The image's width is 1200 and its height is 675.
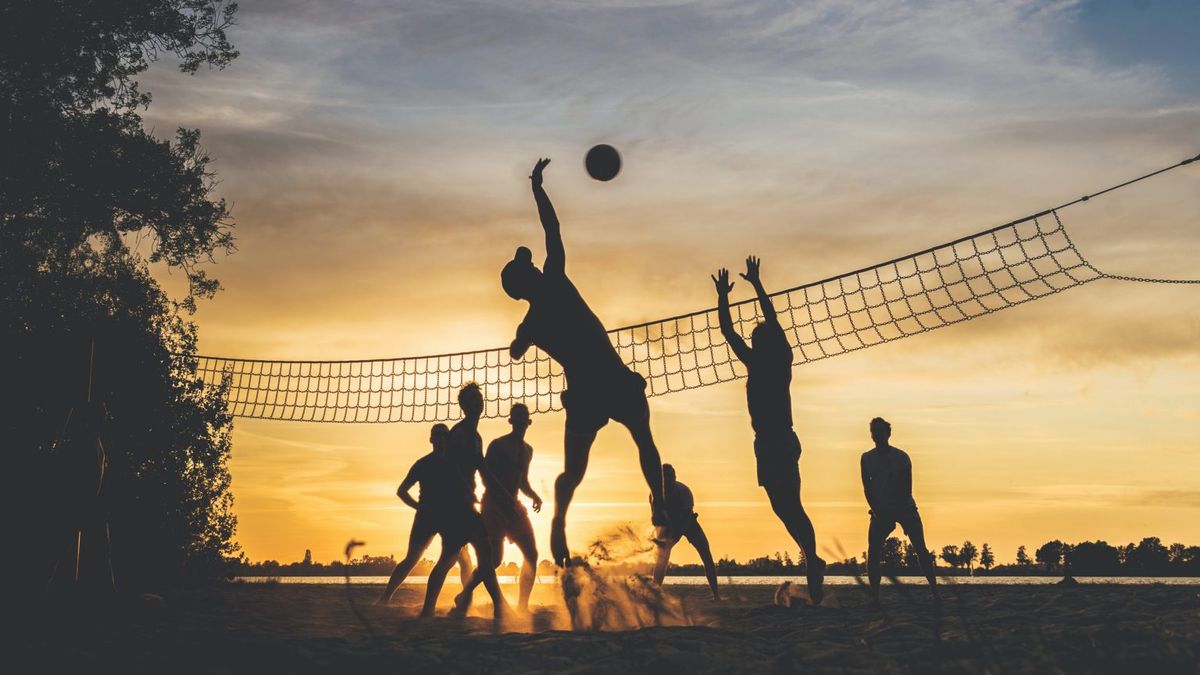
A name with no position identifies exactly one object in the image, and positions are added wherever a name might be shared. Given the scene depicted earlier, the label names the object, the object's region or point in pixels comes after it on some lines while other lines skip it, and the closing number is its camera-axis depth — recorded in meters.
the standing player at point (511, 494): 7.94
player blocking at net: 7.63
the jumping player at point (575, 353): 6.29
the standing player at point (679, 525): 9.03
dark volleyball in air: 7.94
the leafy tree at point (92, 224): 14.27
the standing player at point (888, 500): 7.93
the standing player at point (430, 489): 7.70
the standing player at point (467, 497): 7.55
